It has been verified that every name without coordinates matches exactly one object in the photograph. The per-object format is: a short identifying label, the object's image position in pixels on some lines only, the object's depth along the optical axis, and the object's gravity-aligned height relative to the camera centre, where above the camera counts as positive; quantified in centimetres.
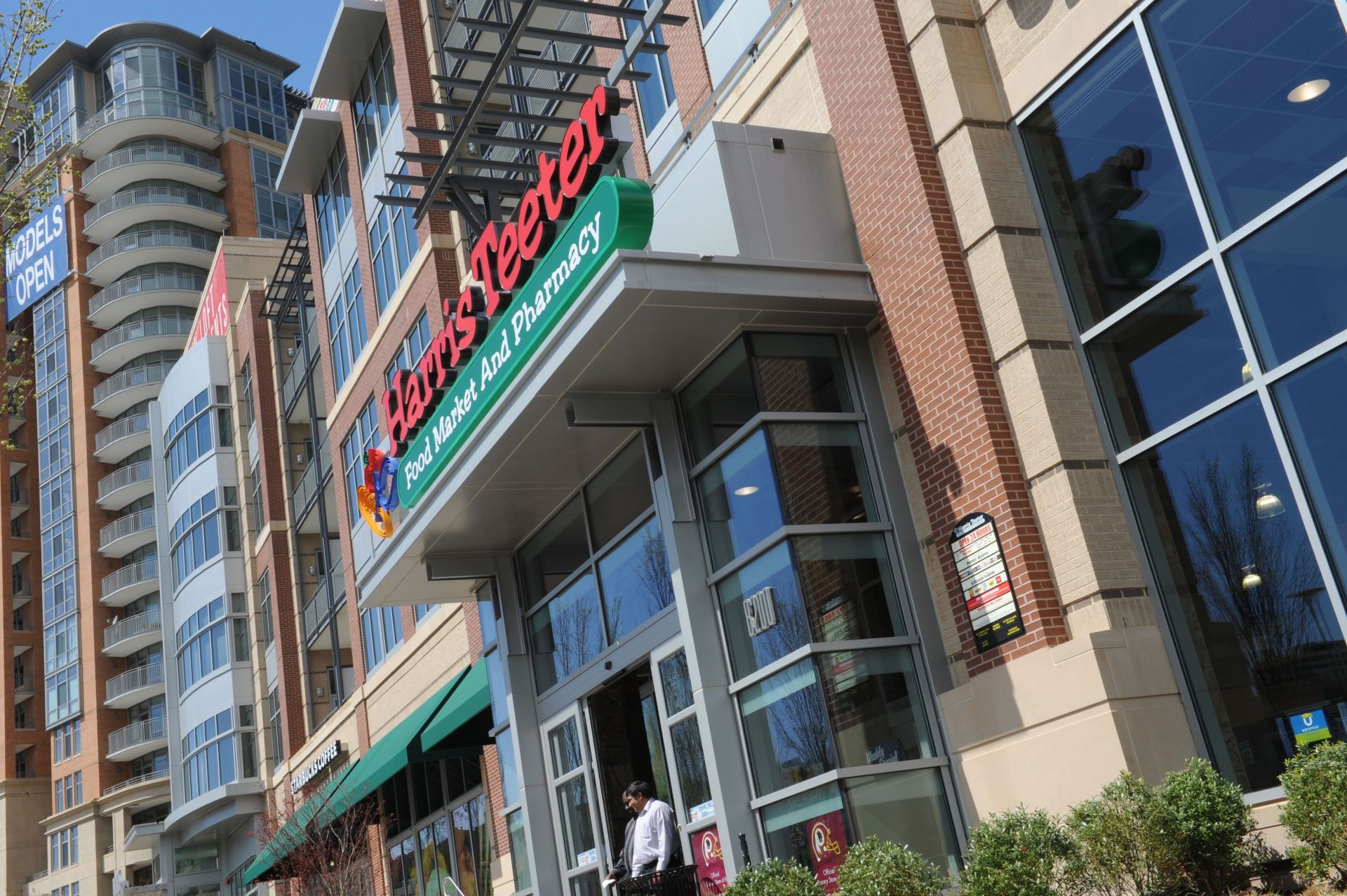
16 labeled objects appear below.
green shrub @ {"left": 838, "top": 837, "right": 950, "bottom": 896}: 913 -9
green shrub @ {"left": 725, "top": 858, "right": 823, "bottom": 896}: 972 +0
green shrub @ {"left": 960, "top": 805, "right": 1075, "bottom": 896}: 860 -16
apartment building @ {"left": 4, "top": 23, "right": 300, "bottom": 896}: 6406 +3285
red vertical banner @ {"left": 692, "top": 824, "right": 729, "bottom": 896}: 1262 +30
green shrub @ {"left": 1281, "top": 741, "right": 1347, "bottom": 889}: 744 -21
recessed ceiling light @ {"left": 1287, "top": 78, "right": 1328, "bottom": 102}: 901 +439
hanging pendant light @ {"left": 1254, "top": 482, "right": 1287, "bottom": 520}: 919 +182
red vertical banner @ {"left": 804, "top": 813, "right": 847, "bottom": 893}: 1094 +19
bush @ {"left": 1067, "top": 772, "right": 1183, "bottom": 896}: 829 -20
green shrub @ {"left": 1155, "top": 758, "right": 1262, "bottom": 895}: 827 -23
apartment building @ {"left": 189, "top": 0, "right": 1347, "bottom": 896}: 948 +371
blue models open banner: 7488 +4159
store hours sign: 1079 +201
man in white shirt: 1221 +62
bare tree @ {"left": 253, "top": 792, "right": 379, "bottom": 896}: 2469 +221
